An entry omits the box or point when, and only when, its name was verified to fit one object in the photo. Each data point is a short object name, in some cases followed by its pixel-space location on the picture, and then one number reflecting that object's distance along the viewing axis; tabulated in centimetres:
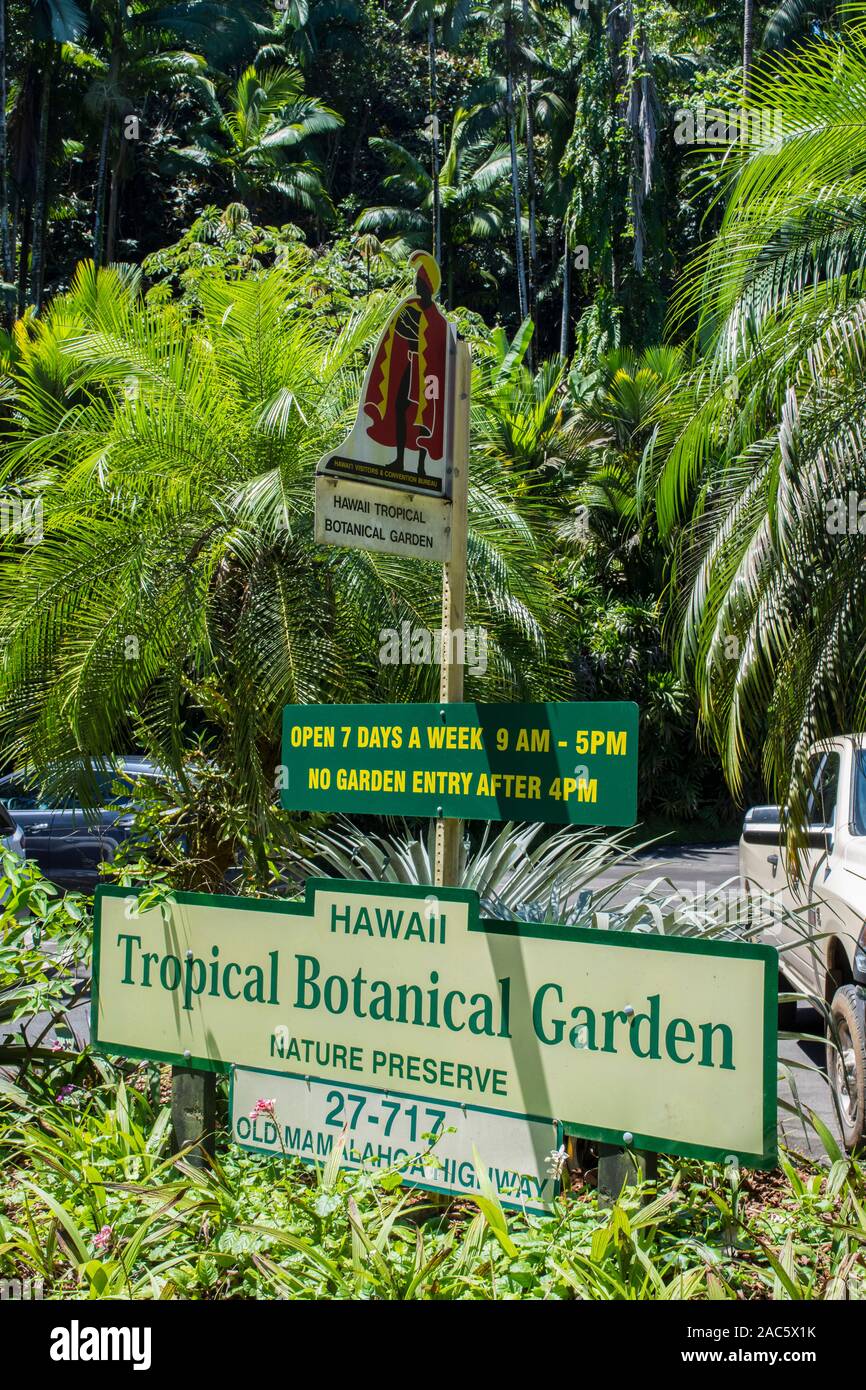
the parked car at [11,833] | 1009
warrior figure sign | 395
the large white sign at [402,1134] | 341
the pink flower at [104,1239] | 341
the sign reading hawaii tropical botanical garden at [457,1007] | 316
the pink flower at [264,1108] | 374
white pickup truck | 529
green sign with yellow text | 344
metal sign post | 392
